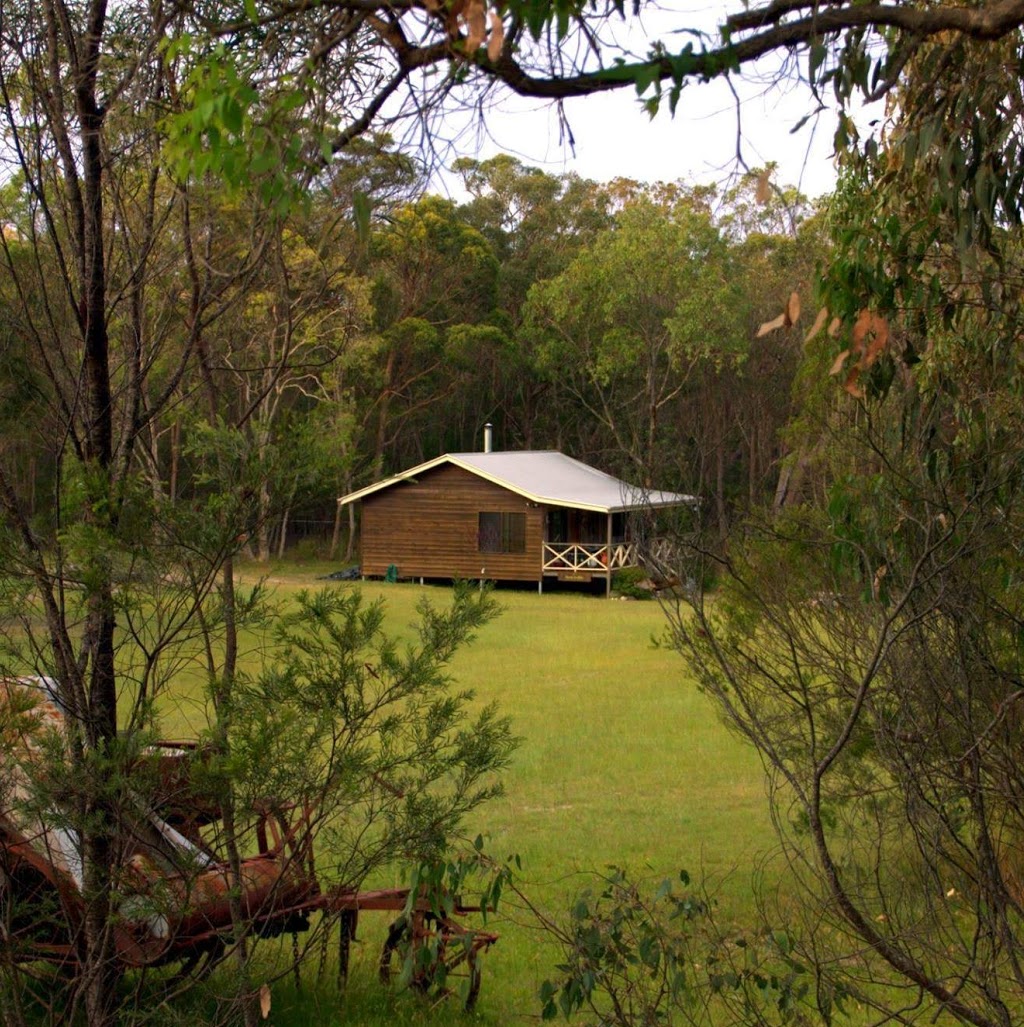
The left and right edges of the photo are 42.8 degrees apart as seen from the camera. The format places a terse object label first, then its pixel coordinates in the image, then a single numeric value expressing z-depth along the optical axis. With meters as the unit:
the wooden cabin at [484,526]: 33.59
